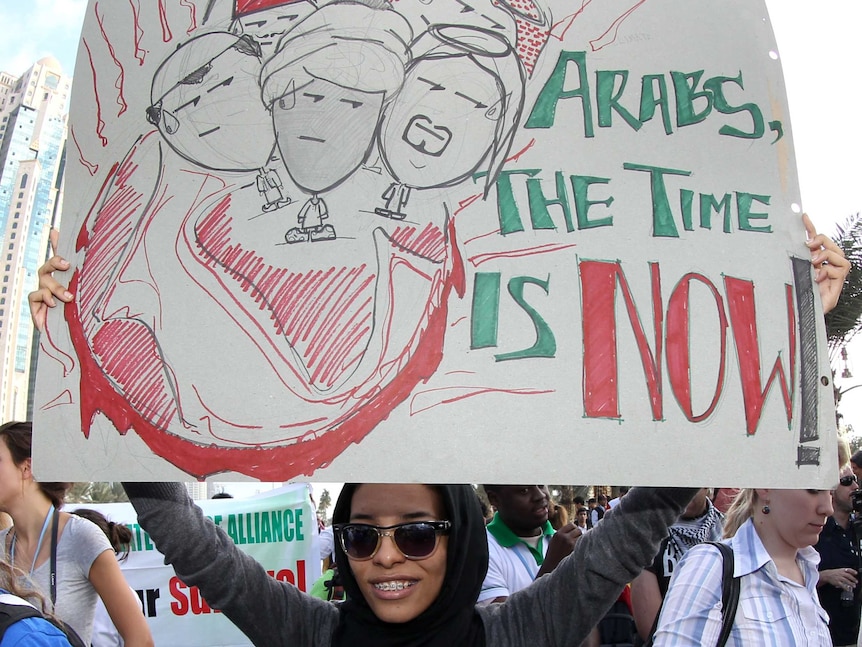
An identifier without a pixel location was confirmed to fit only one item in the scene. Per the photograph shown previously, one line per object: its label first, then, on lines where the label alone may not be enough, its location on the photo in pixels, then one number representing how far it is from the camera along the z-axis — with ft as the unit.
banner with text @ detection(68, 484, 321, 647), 16.62
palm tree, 22.63
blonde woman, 6.85
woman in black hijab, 4.86
